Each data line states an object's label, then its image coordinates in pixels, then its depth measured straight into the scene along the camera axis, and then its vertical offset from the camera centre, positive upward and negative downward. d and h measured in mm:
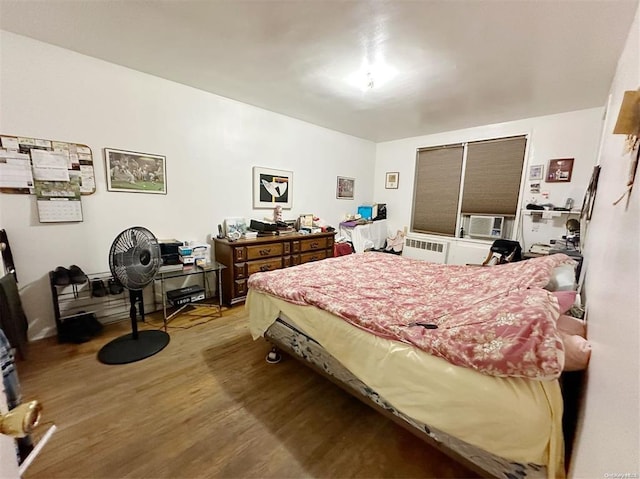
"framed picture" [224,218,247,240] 3207 -367
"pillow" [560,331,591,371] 1068 -615
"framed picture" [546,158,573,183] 3224 +475
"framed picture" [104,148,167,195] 2504 +258
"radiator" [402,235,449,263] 4383 -814
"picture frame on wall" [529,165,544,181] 3428 +465
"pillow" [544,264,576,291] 1643 -475
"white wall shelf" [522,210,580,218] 3187 -76
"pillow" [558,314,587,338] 1271 -606
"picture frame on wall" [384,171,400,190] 4980 +451
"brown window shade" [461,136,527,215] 3654 +443
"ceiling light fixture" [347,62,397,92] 2291 +1208
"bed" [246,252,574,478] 928 -694
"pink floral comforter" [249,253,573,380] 975 -623
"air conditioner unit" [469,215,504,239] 3850 -327
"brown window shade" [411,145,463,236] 4258 +245
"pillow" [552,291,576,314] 1362 -503
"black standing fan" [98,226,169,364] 1946 -589
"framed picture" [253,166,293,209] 3566 +176
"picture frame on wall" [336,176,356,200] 4680 +256
